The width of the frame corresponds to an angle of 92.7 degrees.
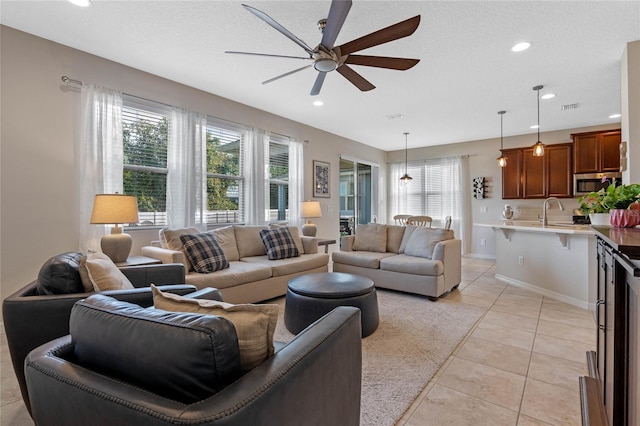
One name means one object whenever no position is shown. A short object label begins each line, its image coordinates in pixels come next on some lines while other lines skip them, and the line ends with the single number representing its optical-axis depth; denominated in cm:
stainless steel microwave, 516
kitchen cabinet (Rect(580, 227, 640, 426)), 89
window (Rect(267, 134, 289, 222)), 517
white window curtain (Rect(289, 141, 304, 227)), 539
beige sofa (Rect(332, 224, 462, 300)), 368
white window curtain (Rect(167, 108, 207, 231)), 380
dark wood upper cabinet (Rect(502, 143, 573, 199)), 573
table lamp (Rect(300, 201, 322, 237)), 506
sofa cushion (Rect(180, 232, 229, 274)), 316
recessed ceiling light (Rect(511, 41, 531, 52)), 288
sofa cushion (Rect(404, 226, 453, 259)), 397
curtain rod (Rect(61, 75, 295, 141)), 300
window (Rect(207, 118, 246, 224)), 431
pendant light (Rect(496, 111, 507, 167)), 519
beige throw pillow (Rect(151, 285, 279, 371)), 88
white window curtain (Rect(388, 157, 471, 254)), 707
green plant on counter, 151
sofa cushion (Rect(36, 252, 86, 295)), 158
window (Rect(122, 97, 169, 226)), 349
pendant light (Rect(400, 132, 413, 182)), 775
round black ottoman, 254
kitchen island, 344
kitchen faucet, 423
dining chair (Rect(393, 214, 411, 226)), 607
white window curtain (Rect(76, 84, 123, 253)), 309
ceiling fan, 187
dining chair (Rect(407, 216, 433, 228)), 538
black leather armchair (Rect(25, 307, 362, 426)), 69
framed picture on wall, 590
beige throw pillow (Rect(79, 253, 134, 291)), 170
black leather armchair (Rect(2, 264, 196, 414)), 149
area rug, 179
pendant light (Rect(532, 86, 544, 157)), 429
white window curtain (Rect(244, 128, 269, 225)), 470
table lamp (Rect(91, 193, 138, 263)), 273
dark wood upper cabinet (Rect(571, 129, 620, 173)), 520
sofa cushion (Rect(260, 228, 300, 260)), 396
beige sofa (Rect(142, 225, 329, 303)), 306
